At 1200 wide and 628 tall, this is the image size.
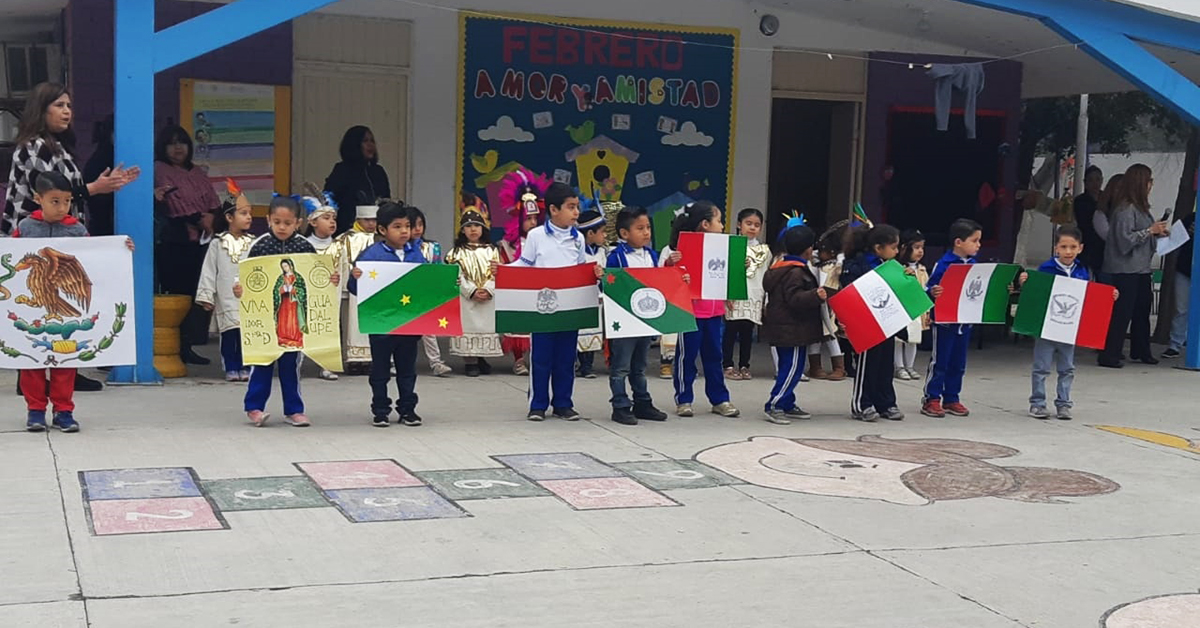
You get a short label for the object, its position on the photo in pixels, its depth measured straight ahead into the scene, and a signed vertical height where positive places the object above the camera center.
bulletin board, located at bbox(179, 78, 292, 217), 12.52 +0.46
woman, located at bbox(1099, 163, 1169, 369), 12.90 -0.33
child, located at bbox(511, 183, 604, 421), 9.00 -0.46
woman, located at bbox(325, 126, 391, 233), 12.27 +0.11
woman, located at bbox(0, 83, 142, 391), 8.99 +0.15
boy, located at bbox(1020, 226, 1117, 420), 9.81 -1.01
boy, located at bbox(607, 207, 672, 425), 9.06 -1.03
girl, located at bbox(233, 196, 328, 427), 8.49 -1.09
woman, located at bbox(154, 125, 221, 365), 10.81 -0.26
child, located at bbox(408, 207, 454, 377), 10.09 -0.53
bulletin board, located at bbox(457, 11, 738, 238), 13.63 +0.89
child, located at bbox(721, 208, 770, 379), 11.27 -0.86
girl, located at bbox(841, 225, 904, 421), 9.52 -1.13
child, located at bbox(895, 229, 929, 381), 10.94 -0.97
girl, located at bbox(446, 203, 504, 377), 10.91 -0.74
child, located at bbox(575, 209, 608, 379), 9.79 -0.44
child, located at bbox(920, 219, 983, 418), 9.80 -1.02
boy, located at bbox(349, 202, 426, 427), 8.64 -1.00
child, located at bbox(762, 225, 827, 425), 9.25 -0.76
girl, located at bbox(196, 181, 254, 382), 10.18 -0.63
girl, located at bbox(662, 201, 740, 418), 9.32 -0.99
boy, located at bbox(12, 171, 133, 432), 8.04 -0.34
